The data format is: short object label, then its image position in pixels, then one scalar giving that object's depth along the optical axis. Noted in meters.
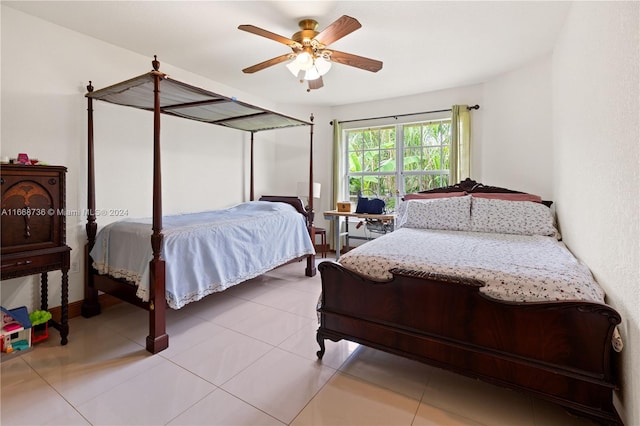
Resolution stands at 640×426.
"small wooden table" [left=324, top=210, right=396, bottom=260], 3.97
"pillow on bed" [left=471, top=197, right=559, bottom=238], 2.68
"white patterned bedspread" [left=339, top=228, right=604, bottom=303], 1.43
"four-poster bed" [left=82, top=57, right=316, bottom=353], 2.11
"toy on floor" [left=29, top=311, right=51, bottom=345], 2.18
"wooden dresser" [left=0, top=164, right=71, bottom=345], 1.92
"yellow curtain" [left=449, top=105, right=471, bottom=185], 3.92
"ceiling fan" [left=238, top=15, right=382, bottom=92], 2.14
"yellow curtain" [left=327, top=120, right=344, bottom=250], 4.93
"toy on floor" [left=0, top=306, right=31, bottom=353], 2.02
